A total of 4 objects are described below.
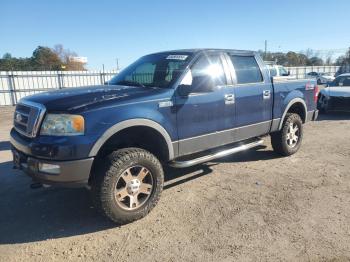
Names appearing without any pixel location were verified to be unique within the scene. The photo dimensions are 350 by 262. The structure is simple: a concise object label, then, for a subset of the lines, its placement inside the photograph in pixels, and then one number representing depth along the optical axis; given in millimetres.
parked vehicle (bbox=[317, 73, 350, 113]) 11297
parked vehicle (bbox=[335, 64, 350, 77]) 46559
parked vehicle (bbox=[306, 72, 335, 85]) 31891
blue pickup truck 3430
